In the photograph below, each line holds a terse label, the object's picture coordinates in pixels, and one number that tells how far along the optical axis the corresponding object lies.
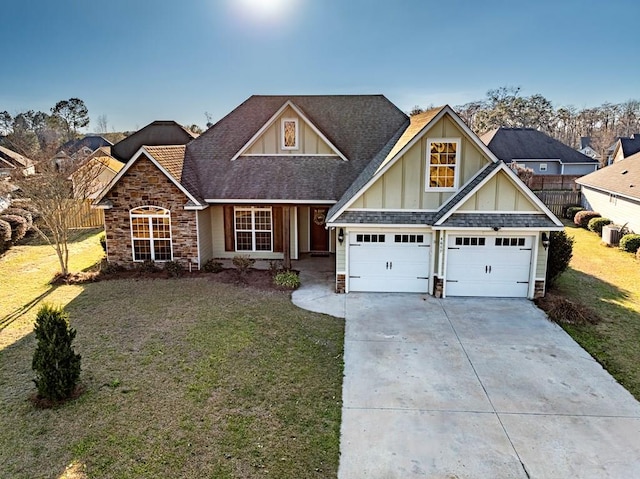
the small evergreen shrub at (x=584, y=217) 24.23
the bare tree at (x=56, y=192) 14.16
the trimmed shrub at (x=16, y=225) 19.41
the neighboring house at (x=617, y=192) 19.92
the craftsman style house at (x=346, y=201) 12.53
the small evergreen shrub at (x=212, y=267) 15.26
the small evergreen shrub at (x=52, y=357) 7.11
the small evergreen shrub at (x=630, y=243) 18.08
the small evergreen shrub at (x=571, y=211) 26.51
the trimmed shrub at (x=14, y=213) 19.38
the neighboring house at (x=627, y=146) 42.23
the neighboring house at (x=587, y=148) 61.88
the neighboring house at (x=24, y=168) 14.74
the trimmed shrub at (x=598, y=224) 22.23
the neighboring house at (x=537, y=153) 42.19
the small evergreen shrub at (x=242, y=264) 15.17
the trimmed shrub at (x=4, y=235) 18.03
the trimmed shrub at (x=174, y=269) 14.88
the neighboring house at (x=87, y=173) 15.84
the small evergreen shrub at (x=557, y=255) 13.26
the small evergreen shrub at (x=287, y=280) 13.68
